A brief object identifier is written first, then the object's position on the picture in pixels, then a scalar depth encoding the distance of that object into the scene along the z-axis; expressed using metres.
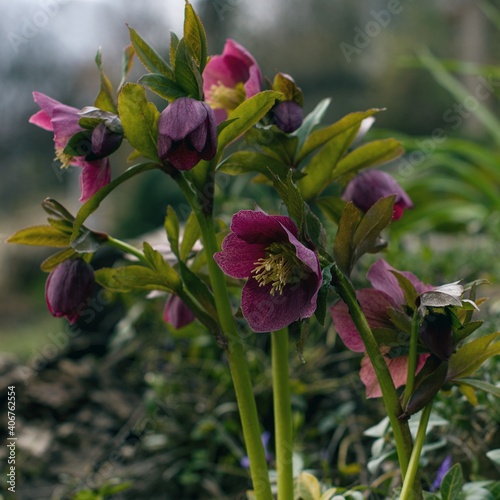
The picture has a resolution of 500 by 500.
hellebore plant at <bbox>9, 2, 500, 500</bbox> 0.51
